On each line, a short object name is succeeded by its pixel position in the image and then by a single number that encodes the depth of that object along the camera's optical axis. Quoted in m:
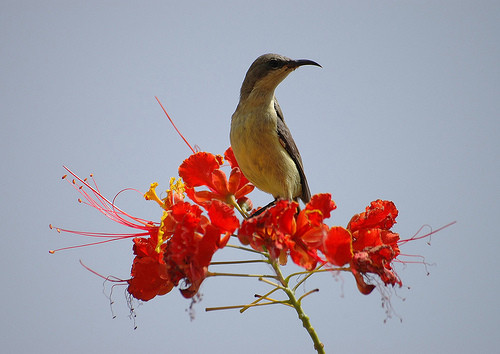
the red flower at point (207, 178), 6.92
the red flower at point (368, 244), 5.53
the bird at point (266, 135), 7.93
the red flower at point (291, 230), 5.55
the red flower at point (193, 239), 5.45
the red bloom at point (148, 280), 6.23
